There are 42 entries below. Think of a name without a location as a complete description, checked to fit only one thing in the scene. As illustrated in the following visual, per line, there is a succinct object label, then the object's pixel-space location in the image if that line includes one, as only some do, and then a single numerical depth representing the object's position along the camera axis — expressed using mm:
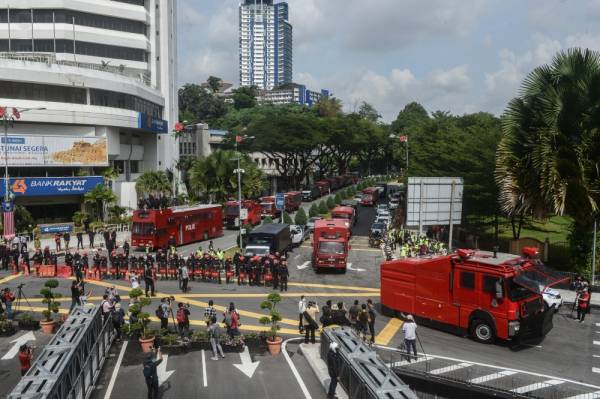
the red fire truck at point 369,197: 72938
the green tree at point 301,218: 50509
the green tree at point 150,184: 57906
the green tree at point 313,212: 57350
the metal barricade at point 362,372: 11227
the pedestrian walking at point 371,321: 18395
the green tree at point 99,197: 50531
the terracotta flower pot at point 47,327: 20727
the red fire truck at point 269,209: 57506
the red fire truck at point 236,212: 51656
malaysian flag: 40469
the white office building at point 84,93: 52312
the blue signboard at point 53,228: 45425
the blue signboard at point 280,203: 44675
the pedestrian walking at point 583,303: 22531
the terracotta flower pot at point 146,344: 18078
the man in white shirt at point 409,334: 16875
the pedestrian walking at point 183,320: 18391
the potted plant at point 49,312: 20734
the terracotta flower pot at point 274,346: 17875
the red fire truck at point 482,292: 18156
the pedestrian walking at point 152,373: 13505
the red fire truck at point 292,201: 63594
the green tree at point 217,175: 54812
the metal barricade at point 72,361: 11227
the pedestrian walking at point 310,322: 18344
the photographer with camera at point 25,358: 15109
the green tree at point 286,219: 50656
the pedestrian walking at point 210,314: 17500
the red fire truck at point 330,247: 32500
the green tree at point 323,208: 60072
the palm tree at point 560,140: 24562
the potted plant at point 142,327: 18062
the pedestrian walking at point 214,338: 17234
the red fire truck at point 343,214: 48531
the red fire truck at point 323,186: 83450
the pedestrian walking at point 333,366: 13734
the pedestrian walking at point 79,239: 39675
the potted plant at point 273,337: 17891
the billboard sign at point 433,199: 29969
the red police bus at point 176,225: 37500
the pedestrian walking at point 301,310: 19250
